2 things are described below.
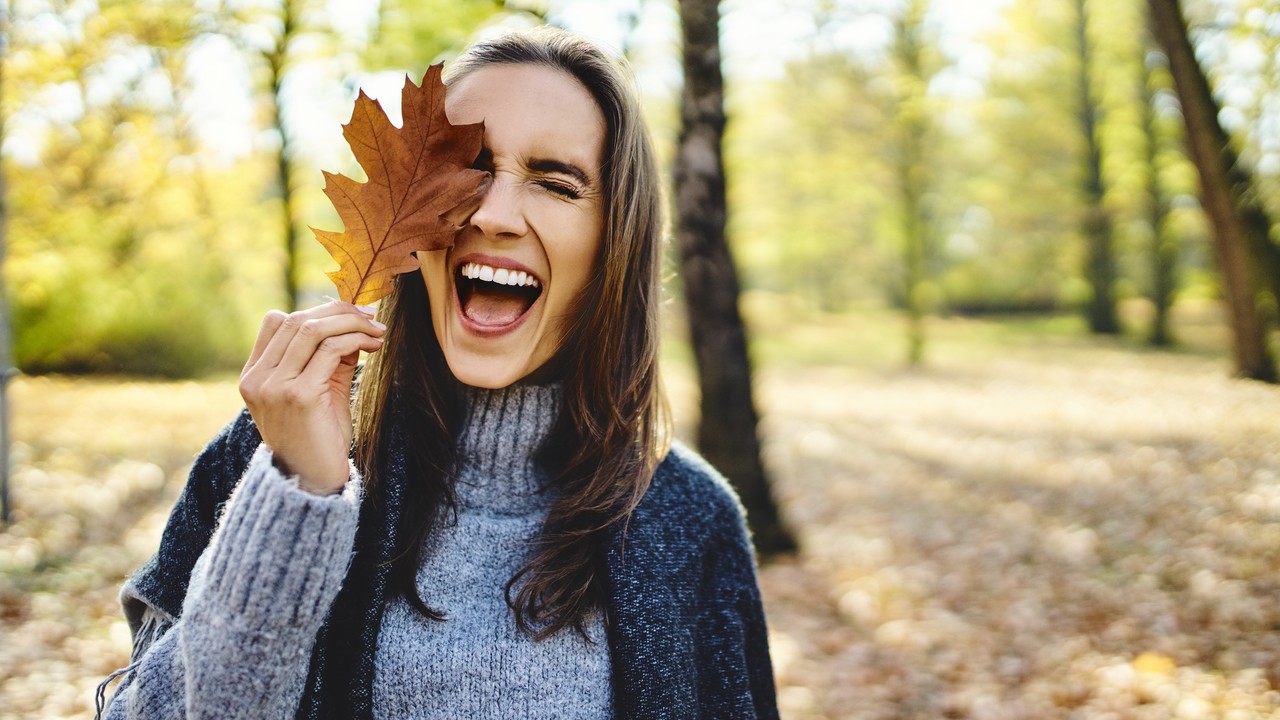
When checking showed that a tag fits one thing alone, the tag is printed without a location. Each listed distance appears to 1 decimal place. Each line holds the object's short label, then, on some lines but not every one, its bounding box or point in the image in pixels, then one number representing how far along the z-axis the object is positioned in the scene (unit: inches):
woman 44.4
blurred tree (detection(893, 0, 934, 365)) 657.6
